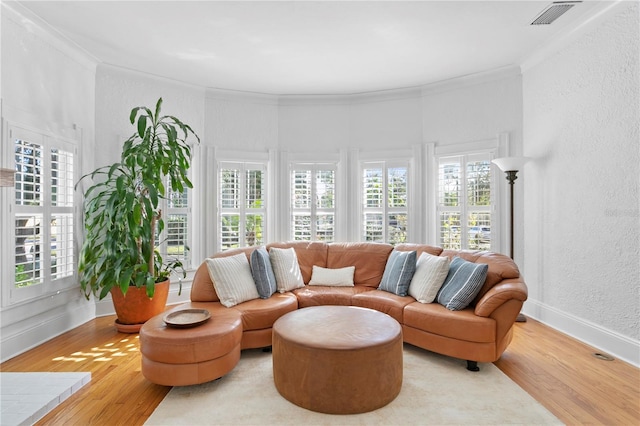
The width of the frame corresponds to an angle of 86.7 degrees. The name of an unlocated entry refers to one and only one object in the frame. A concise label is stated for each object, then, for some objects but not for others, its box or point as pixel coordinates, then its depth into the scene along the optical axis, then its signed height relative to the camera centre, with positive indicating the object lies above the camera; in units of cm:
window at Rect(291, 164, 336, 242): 516 +18
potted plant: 346 -21
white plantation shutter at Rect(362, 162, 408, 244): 498 +16
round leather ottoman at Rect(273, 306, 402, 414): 211 -99
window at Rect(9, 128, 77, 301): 306 +0
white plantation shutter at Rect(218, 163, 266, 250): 493 +14
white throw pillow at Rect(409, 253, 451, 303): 314 -63
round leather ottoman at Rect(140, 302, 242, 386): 230 -96
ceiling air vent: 291 +179
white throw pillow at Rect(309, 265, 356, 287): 384 -73
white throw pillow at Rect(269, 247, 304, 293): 361 -61
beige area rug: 204 -124
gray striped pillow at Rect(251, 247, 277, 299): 335 -62
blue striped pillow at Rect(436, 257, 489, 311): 287 -64
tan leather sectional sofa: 232 -87
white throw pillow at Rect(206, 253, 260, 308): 315 -64
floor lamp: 378 +49
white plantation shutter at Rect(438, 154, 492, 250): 442 +14
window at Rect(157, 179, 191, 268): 453 -18
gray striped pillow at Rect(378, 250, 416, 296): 341 -63
